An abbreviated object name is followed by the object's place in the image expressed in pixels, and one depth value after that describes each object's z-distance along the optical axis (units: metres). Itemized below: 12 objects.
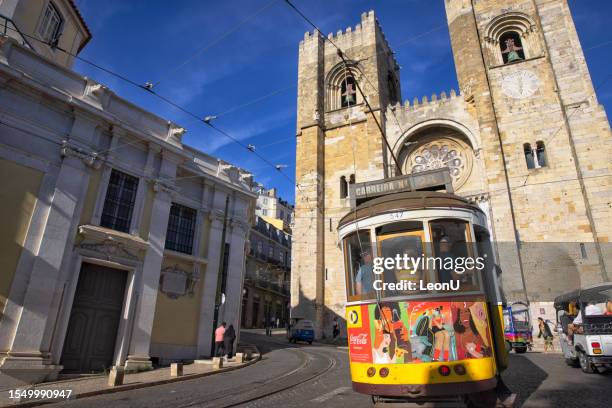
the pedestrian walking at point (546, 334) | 16.05
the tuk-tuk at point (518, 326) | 15.99
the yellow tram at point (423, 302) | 4.24
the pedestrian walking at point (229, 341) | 11.80
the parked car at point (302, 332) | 21.36
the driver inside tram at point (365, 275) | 4.80
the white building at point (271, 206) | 54.62
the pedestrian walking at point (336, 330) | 22.95
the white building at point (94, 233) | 8.61
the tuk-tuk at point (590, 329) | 8.33
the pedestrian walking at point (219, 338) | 11.66
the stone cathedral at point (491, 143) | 18.30
